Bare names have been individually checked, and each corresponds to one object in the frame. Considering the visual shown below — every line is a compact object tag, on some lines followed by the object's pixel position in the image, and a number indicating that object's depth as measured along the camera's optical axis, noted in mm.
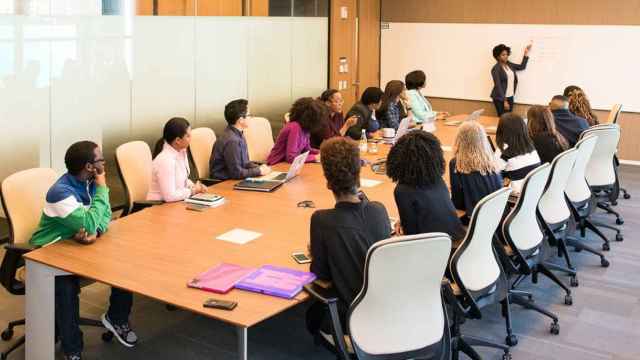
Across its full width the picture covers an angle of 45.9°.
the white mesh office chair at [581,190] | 5590
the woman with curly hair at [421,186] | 3943
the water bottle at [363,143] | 6840
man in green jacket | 3896
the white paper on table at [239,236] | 4098
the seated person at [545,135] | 5918
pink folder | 3359
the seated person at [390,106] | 7984
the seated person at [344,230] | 3396
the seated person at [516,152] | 5176
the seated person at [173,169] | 4871
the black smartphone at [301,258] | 3736
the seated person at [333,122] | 6840
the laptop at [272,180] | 5285
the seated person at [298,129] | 6227
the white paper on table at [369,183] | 5523
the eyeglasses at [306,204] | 4817
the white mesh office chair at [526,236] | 4422
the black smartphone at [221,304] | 3160
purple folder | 3334
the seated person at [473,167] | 4617
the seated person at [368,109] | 7500
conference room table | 3297
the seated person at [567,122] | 6848
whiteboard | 10297
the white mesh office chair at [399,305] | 3039
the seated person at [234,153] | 5590
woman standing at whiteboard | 10836
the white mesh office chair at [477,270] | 3775
